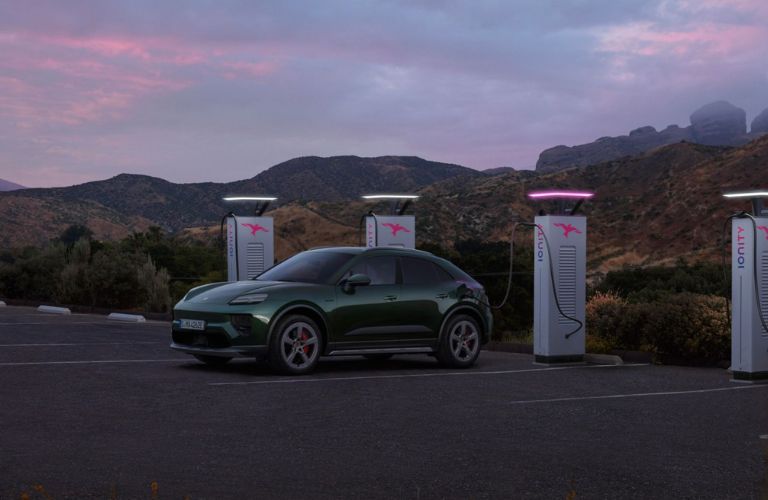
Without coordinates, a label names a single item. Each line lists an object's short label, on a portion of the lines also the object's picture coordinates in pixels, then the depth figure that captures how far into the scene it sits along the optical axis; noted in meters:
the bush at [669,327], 15.36
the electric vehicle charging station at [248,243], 18.81
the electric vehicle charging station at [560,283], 14.79
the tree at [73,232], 80.25
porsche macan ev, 12.29
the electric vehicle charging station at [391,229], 18.83
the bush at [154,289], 26.95
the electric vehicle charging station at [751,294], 13.02
